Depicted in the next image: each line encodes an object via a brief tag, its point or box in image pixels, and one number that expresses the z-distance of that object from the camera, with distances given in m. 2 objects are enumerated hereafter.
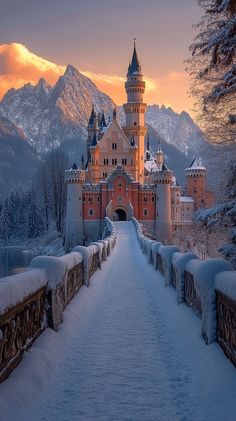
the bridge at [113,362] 5.16
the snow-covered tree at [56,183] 73.00
